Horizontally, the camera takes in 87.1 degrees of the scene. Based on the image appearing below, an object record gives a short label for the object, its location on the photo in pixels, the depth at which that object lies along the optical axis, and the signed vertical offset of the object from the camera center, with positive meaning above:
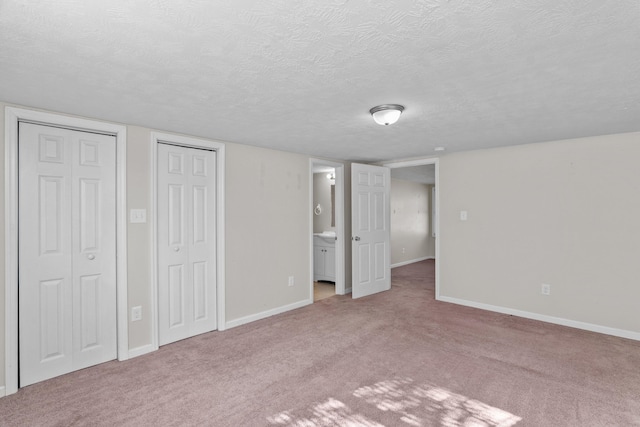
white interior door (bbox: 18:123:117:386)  2.60 -0.29
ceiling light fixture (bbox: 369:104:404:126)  2.54 +0.77
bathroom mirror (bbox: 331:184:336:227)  6.89 +0.19
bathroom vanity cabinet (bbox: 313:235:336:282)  5.91 -0.78
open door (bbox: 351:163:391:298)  4.96 -0.23
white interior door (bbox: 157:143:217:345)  3.36 -0.29
